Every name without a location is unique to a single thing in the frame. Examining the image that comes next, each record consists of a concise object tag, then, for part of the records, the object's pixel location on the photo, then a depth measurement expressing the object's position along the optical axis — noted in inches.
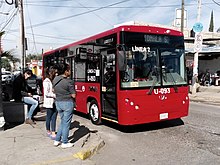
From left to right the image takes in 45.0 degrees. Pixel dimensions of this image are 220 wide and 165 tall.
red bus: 276.1
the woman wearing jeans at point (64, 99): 222.5
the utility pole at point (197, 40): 669.2
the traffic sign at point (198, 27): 666.8
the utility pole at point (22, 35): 658.2
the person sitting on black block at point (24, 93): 327.6
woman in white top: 254.4
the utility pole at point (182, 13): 765.6
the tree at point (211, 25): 2425.9
